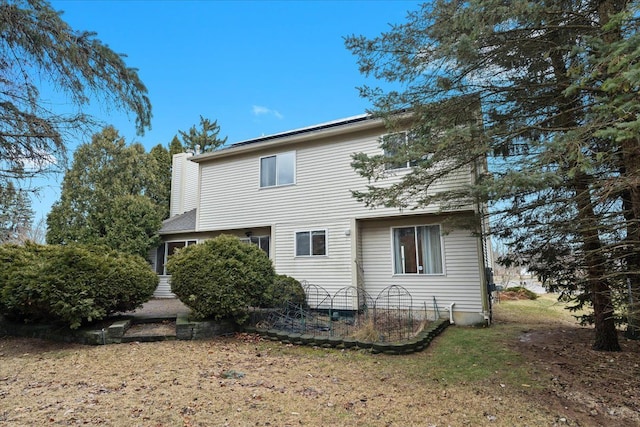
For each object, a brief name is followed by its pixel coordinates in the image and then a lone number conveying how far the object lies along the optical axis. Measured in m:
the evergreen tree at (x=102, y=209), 14.12
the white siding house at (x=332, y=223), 9.22
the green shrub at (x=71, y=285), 6.54
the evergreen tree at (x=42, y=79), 3.98
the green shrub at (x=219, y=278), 7.34
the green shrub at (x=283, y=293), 8.25
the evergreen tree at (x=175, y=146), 26.52
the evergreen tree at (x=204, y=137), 32.31
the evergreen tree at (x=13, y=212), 4.58
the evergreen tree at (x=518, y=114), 4.12
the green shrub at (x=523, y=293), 15.99
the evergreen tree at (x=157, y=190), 17.84
